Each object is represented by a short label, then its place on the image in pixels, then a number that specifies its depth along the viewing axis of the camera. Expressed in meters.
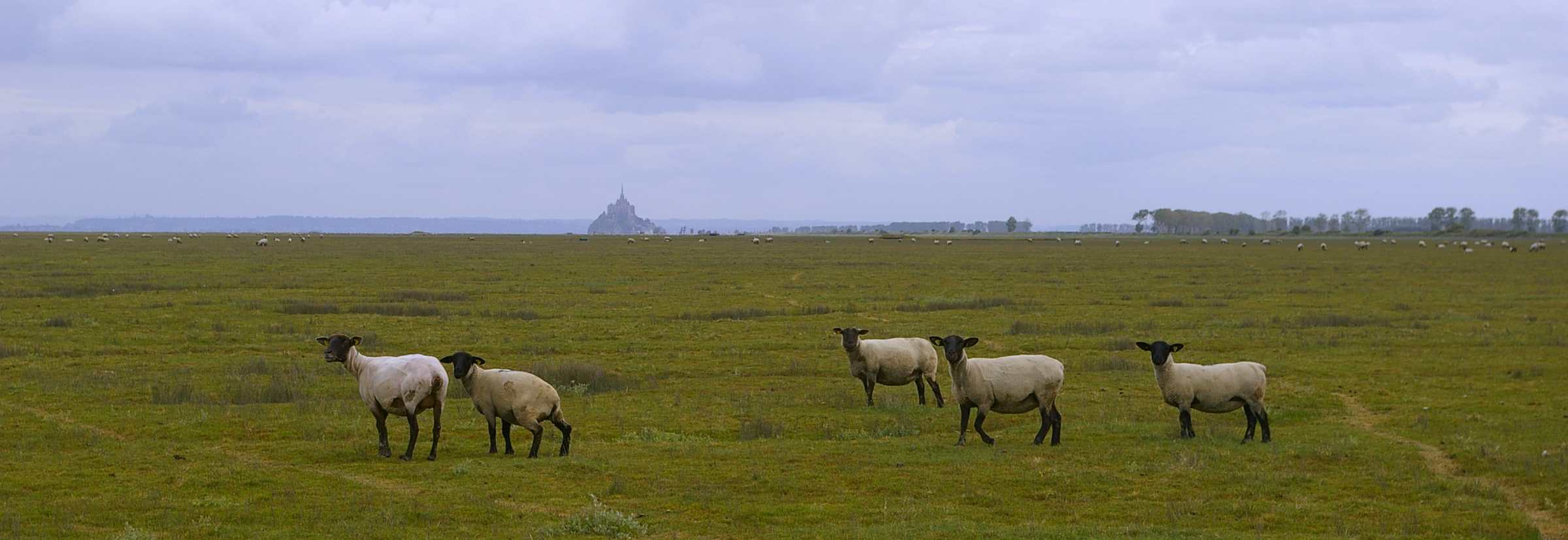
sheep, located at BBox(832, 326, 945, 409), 22.27
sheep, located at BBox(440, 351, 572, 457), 16.66
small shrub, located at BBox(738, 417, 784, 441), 19.75
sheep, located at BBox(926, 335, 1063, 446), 17.85
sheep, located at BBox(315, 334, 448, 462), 16.38
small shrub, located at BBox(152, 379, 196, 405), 22.27
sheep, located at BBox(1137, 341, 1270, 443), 17.98
